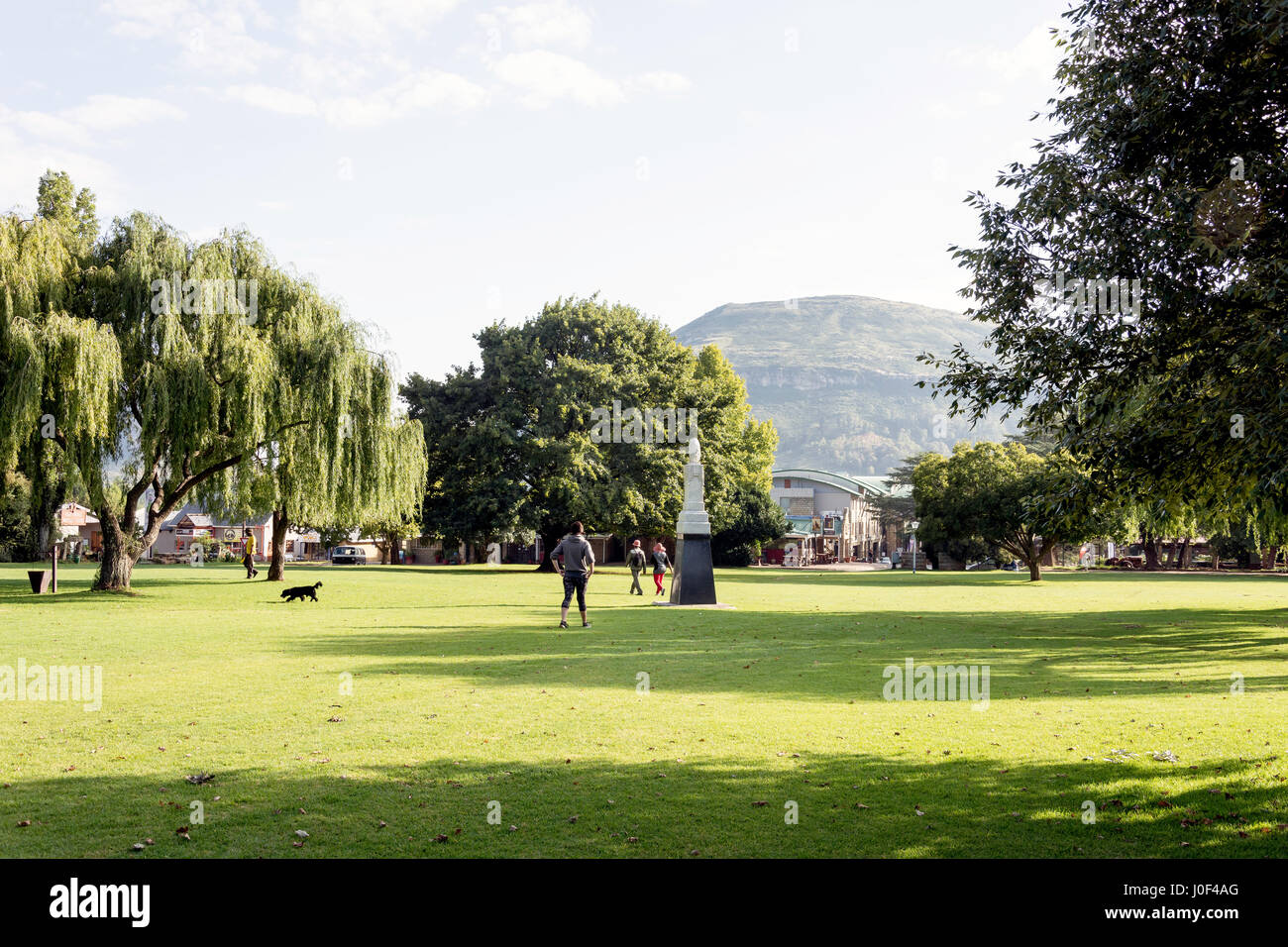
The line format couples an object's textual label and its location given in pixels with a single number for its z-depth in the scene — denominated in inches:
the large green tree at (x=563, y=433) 2150.6
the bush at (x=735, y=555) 3186.5
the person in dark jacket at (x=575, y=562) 794.8
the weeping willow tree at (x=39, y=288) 1003.9
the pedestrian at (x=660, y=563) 1272.1
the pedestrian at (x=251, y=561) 1628.9
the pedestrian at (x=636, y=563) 1352.1
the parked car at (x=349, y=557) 3479.3
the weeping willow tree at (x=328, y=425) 1175.6
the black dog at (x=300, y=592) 1071.2
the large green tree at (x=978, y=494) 2209.6
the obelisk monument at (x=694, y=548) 1090.1
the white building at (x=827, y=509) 4566.9
